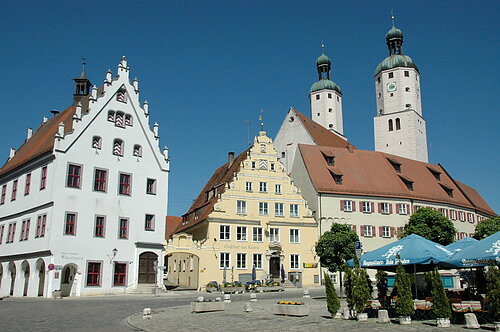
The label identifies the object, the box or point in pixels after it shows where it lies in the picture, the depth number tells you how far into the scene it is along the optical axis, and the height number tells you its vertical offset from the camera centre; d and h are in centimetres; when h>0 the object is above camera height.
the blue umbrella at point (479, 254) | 1769 +69
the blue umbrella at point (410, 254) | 1962 +77
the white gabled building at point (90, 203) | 3884 +558
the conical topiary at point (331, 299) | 1983 -96
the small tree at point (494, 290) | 1555 -49
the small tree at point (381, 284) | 2236 -44
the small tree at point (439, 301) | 1684 -87
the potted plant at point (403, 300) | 1770 -89
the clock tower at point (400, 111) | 8369 +2638
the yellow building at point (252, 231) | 4778 +410
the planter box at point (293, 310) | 2088 -145
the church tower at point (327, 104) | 9550 +3132
